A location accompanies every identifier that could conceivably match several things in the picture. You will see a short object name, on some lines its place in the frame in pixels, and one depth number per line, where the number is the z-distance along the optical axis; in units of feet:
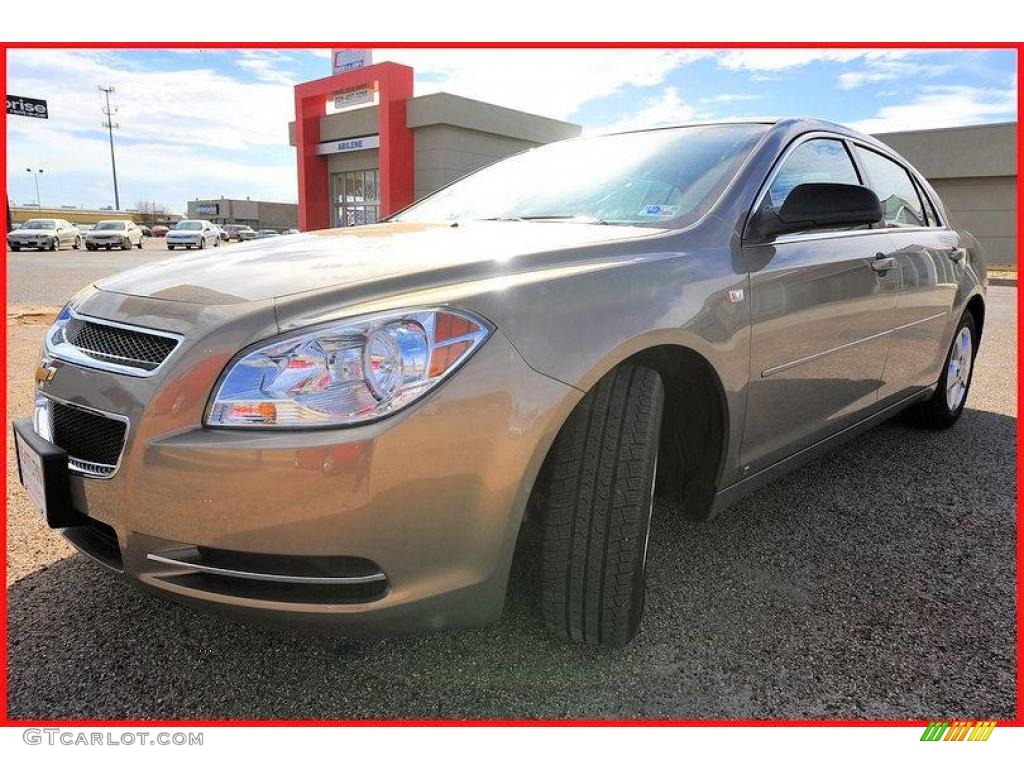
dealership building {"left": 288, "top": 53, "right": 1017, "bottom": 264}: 67.97
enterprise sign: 109.95
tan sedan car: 4.90
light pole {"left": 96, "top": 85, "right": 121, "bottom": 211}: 264.11
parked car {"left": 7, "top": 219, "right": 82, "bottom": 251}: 98.78
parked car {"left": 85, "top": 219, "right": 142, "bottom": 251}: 108.68
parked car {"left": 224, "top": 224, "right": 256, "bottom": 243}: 160.75
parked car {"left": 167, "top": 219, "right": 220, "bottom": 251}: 108.37
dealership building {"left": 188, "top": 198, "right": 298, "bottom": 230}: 255.29
